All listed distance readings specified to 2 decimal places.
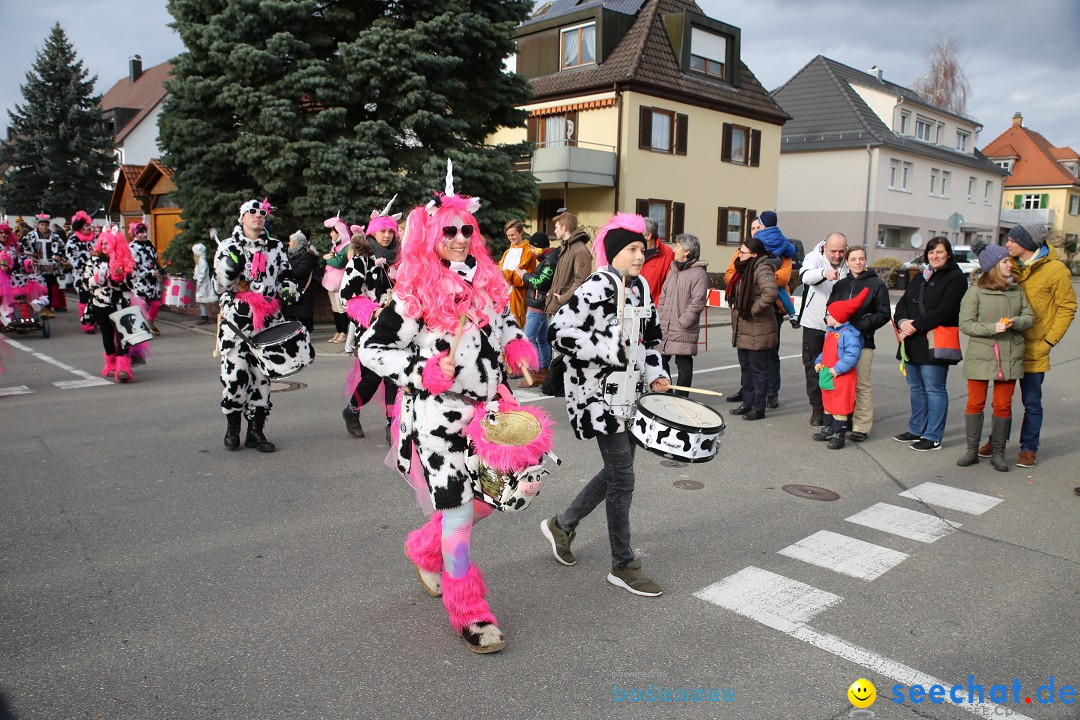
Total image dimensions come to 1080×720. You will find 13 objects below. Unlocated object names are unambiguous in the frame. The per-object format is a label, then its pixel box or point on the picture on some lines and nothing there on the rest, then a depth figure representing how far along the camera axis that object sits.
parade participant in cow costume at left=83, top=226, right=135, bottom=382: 9.56
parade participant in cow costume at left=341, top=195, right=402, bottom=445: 6.04
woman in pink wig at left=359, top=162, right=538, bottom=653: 3.38
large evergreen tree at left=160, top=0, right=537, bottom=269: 14.16
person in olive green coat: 6.32
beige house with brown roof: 25.81
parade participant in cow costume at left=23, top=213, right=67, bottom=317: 16.02
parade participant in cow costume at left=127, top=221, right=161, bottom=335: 12.27
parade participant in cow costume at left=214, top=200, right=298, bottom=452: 6.32
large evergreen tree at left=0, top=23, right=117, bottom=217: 36.72
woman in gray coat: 8.26
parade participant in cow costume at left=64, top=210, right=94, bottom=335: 12.27
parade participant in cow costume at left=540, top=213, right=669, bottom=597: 3.93
